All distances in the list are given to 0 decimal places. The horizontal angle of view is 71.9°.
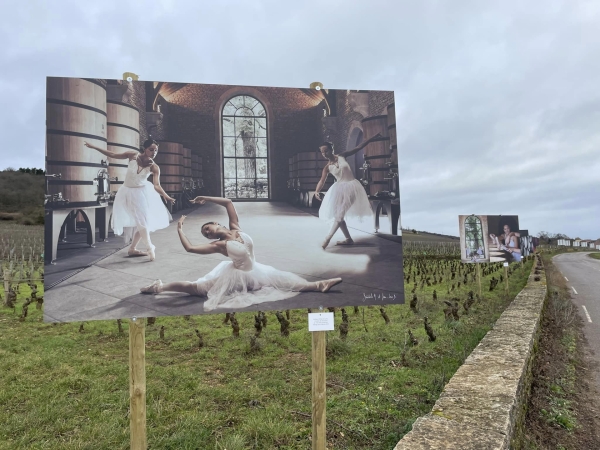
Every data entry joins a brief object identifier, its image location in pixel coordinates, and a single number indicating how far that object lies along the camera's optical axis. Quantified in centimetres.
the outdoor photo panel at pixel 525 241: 2298
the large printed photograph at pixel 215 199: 288
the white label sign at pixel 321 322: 308
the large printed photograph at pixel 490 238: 1245
